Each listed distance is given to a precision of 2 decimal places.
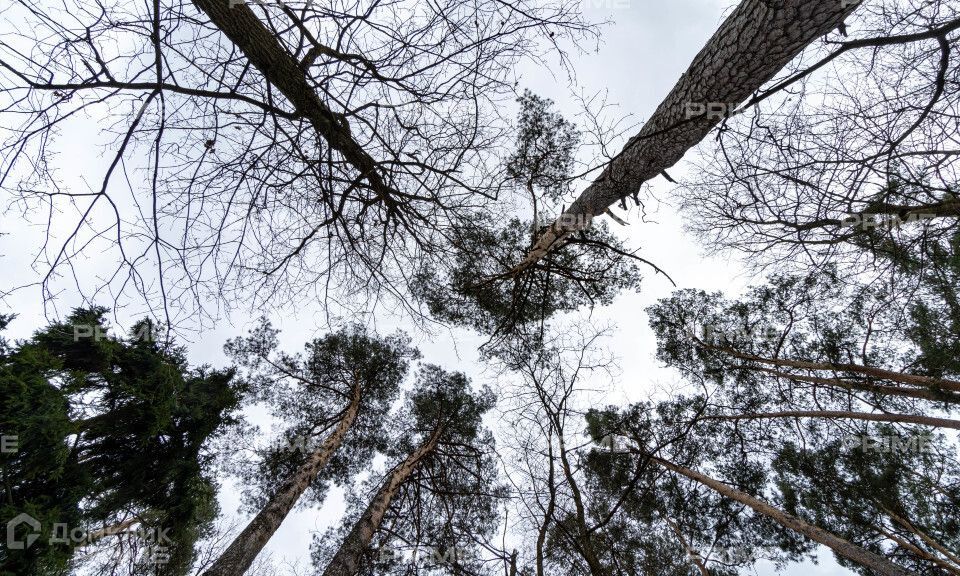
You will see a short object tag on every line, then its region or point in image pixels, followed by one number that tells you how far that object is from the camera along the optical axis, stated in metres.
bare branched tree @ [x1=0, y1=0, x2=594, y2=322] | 2.27
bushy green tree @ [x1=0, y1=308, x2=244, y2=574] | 3.92
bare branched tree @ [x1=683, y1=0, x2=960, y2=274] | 3.09
